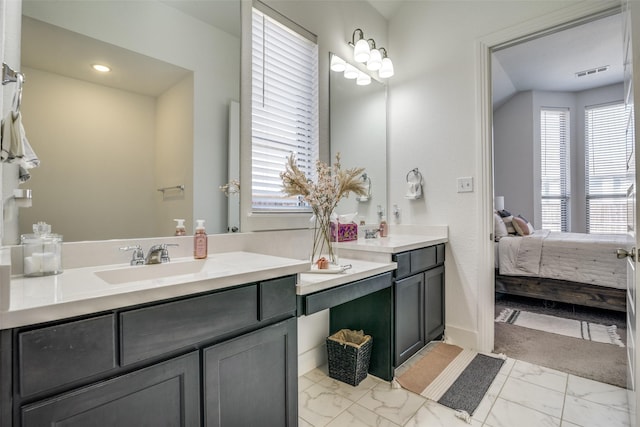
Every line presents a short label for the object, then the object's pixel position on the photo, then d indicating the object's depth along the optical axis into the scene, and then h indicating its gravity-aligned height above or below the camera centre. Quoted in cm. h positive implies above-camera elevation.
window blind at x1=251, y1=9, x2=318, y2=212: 180 +67
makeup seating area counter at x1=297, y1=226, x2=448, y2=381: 169 -49
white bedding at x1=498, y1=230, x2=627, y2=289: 295 -40
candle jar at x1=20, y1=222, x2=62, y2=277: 99 -12
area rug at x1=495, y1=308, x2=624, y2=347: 253 -93
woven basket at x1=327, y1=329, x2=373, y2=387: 185 -81
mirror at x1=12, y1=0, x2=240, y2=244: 115 +43
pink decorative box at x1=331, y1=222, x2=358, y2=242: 214 -10
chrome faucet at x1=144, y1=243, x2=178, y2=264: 125 -15
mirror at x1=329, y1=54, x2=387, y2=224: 229 +65
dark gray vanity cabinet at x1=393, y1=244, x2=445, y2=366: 191 -54
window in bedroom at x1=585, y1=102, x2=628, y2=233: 491 +79
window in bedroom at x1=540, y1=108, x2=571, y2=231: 533 +90
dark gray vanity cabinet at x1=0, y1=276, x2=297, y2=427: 69 -39
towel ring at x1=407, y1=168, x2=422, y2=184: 260 +36
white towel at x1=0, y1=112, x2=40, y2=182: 92 +23
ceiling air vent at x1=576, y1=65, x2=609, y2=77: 439 +207
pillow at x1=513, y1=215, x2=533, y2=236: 371 -11
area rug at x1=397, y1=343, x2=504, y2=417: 174 -97
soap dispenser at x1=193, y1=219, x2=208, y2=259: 141 -11
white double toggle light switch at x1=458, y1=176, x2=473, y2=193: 234 +25
